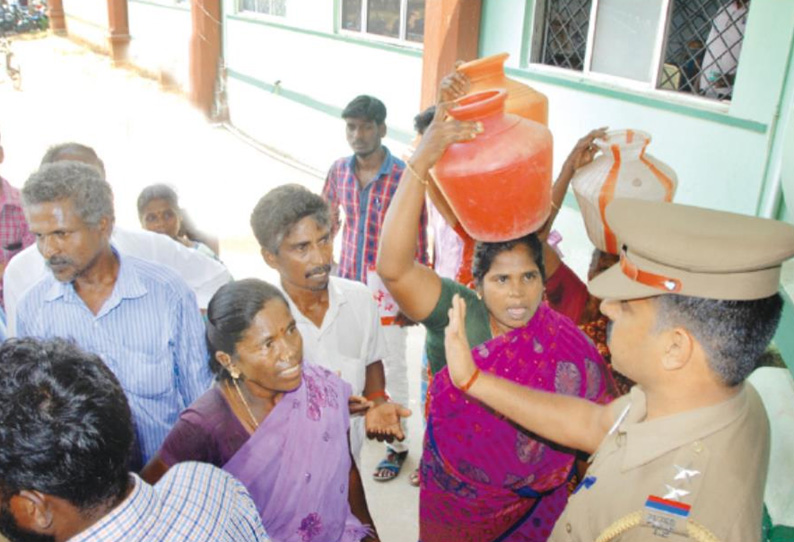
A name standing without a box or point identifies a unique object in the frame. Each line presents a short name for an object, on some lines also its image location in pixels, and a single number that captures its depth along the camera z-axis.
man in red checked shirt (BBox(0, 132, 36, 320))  3.18
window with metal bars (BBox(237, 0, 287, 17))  9.96
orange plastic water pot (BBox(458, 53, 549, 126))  2.33
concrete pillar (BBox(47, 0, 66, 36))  21.30
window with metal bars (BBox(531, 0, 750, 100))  4.20
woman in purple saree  1.79
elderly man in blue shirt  2.09
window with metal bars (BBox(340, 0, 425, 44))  7.46
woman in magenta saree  2.02
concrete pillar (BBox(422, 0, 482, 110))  6.02
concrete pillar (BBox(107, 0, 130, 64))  15.98
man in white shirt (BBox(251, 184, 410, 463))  2.32
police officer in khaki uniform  1.27
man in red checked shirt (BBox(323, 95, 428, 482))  3.82
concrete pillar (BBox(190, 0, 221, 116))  11.21
